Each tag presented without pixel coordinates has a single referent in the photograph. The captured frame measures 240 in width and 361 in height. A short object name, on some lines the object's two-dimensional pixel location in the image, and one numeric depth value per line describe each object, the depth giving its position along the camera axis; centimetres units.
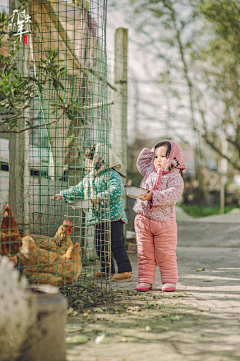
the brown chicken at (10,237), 302
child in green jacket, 384
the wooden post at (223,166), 1247
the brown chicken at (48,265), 301
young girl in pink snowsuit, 379
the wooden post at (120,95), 605
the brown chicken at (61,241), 342
